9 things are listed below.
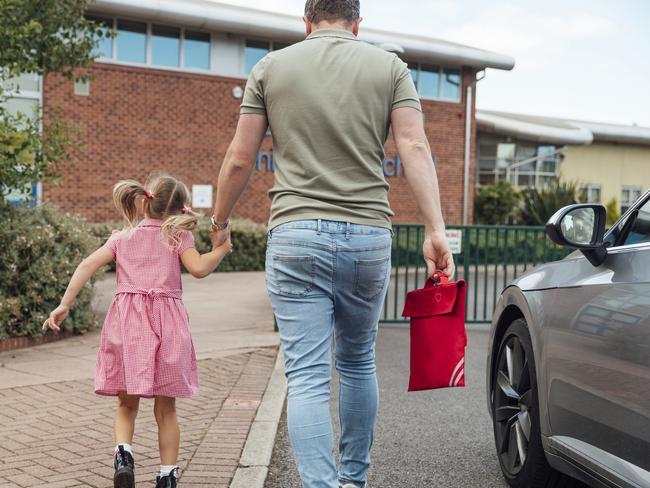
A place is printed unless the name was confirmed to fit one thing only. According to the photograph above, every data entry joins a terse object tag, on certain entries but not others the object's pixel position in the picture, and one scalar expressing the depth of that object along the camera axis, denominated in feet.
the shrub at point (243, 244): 62.44
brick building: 71.67
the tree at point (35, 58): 24.90
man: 9.74
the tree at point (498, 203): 95.61
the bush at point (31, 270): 25.59
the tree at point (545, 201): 83.61
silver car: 8.97
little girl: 11.79
